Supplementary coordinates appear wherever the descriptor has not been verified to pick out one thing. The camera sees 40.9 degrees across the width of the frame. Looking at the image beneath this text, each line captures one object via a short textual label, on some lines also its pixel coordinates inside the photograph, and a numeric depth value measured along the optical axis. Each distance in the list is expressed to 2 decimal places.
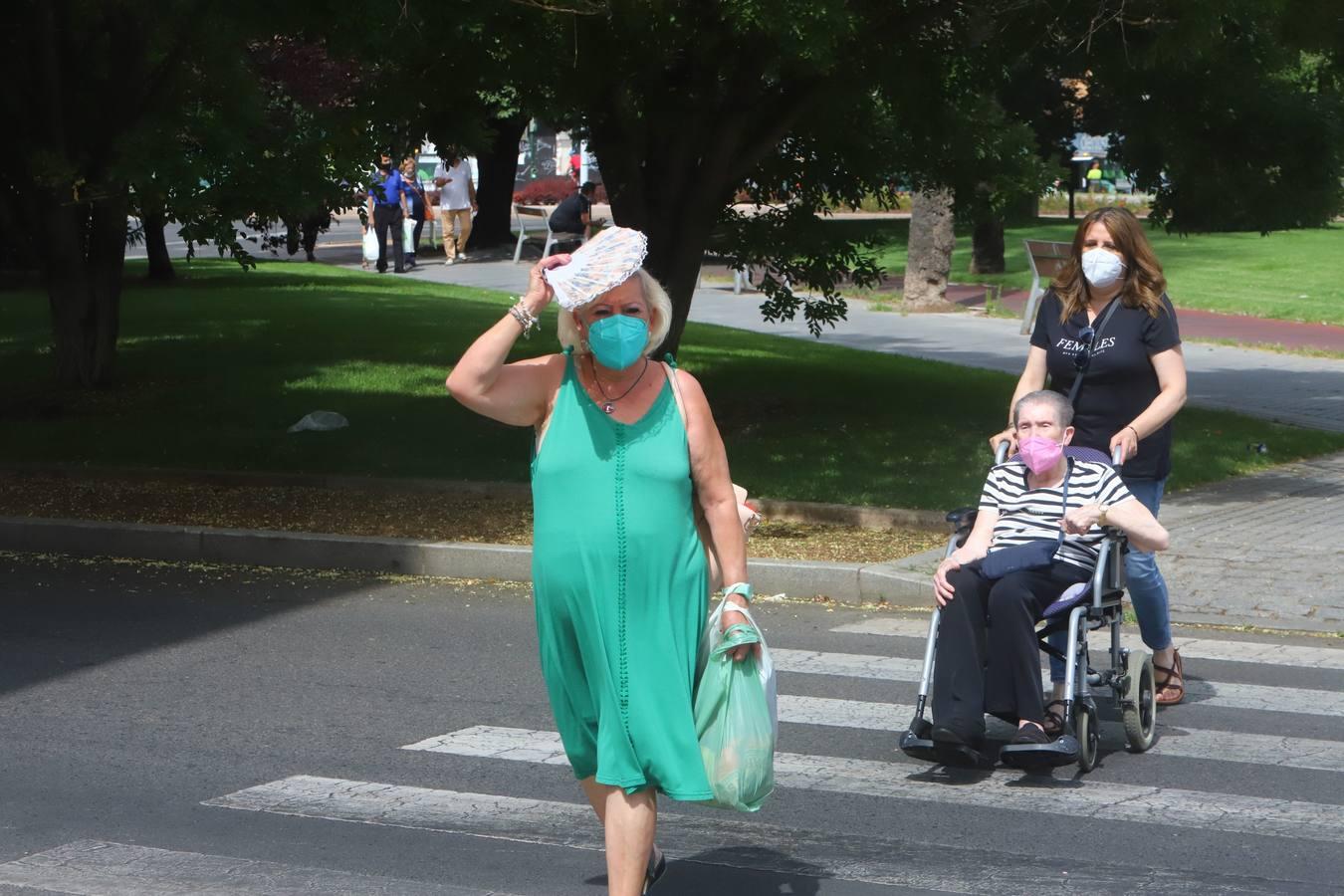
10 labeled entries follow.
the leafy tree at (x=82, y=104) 13.84
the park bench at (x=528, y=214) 32.50
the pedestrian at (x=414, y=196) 30.77
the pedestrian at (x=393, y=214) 28.69
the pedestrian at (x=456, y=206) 30.81
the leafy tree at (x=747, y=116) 12.16
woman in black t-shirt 6.71
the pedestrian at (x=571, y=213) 25.39
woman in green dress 4.30
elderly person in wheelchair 5.99
